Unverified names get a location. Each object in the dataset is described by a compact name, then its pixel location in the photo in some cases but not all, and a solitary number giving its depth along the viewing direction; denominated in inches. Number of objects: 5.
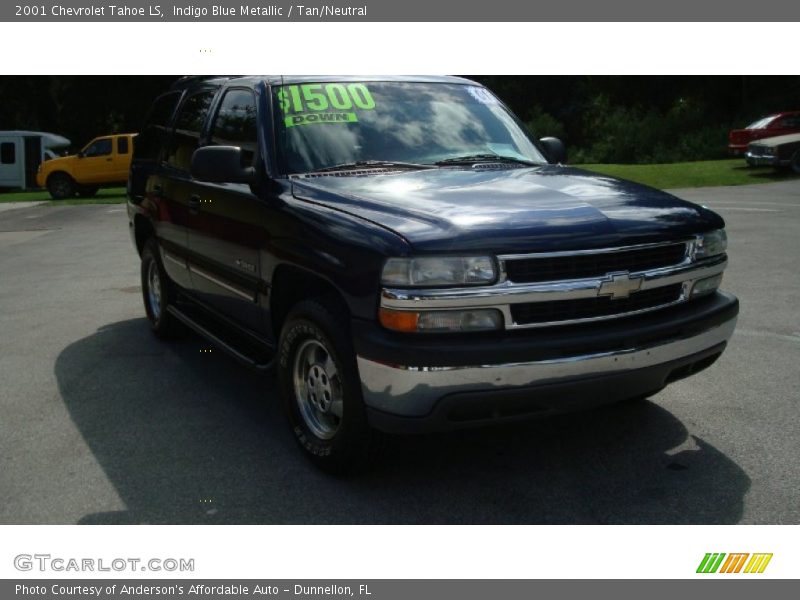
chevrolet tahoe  142.6
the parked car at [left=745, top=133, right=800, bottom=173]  951.6
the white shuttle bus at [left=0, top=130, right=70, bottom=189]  1311.5
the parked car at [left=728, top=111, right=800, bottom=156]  1072.8
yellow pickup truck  1061.8
